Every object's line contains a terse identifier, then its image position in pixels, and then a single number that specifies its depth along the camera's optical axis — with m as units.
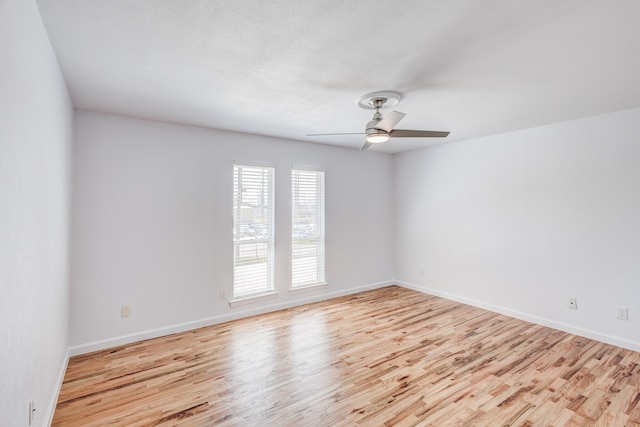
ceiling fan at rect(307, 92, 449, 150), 2.57
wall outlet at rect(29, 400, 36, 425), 1.57
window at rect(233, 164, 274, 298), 3.95
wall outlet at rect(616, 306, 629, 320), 3.11
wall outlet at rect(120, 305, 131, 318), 3.20
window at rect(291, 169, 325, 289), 4.46
